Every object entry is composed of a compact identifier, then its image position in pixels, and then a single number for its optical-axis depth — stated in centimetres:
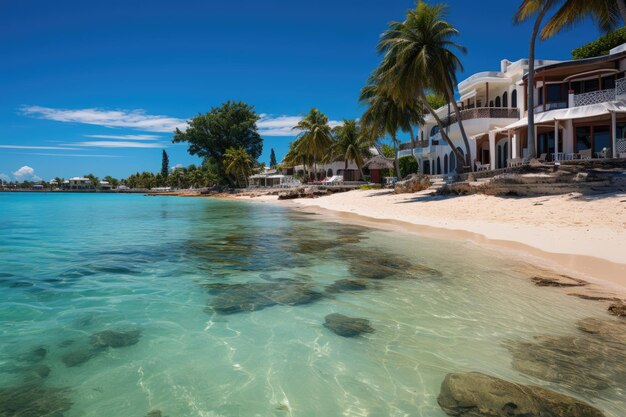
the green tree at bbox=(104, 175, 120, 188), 16450
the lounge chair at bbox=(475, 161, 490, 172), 2906
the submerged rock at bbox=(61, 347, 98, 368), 465
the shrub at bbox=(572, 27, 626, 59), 3400
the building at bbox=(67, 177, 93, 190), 16512
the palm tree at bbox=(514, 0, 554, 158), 1936
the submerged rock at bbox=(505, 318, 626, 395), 400
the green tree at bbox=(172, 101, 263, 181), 7606
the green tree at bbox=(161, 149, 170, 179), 13462
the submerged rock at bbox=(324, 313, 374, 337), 554
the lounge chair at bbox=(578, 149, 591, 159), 2098
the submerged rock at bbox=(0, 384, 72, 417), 357
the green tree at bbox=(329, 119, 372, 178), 4800
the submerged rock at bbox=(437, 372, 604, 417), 342
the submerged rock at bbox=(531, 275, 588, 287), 732
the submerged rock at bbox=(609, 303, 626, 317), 570
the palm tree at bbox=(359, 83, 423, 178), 3469
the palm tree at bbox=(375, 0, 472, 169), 2484
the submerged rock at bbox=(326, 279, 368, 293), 776
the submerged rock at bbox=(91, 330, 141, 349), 519
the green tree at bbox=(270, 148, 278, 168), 13012
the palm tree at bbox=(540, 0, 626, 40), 1778
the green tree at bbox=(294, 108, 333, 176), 5266
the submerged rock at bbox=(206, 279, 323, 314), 680
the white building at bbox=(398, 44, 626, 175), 2120
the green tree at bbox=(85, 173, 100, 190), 16312
